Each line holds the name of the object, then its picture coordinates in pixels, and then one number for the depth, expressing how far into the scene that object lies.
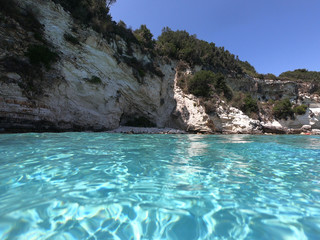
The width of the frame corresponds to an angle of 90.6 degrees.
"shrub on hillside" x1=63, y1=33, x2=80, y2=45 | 11.64
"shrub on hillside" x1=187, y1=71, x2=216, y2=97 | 19.02
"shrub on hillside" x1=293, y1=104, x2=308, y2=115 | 22.08
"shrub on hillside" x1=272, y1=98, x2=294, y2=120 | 21.94
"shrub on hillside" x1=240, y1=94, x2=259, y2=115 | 19.70
